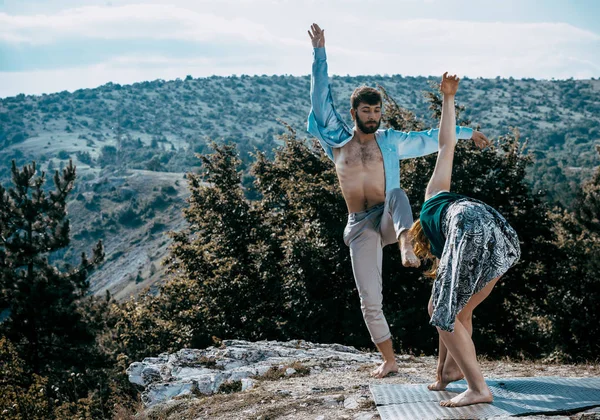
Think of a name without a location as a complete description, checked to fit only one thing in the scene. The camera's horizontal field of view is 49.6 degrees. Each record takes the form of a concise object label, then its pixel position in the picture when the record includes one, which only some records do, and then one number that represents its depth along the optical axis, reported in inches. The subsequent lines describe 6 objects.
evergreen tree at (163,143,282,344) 732.0
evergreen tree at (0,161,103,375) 831.1
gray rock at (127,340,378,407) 279.6
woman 159.9
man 230.8
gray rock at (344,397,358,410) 199.5
